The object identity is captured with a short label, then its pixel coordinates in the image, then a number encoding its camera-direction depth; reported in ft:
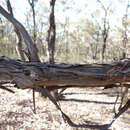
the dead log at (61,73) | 3.35
